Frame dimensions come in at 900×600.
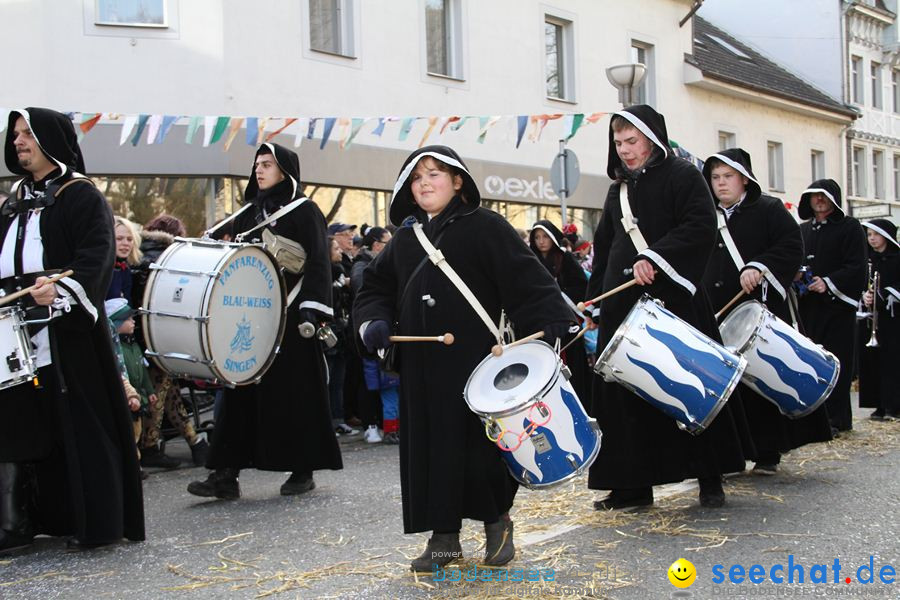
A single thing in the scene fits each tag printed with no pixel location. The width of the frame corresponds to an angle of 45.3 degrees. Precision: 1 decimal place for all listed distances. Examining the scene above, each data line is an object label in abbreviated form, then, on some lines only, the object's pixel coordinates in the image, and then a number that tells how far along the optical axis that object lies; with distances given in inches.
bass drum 236.5
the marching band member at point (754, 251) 276.1
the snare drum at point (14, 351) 197.5
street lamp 562.6
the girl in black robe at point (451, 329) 181.9
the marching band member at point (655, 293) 225.9
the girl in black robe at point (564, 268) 400.2
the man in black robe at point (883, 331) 417.1
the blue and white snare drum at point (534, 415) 169.3
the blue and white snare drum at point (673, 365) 208.8
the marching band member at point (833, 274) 365.4
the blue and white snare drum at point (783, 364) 247.9
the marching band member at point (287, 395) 261.7
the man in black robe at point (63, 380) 209.9
